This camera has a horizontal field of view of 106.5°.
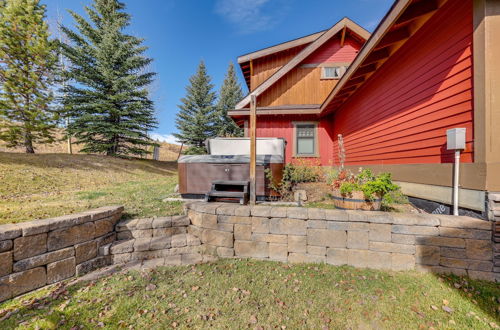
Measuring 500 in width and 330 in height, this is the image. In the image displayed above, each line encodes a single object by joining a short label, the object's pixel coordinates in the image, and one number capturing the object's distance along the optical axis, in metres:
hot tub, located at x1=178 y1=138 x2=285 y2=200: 4.18
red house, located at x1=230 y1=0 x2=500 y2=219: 2.29
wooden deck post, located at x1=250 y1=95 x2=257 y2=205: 3.45
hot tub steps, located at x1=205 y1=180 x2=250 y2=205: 3.64
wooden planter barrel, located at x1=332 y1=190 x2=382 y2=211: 2.83
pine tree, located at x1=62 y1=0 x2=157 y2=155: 9.89
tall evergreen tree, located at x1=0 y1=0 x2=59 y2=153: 7.82
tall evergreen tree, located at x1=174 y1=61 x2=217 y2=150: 15.83
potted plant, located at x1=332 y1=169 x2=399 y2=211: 2.82
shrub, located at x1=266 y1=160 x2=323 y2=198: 4.25
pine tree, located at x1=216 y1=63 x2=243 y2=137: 17.36
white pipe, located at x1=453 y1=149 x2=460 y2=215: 2.55
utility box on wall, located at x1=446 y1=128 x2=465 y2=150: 2.47
